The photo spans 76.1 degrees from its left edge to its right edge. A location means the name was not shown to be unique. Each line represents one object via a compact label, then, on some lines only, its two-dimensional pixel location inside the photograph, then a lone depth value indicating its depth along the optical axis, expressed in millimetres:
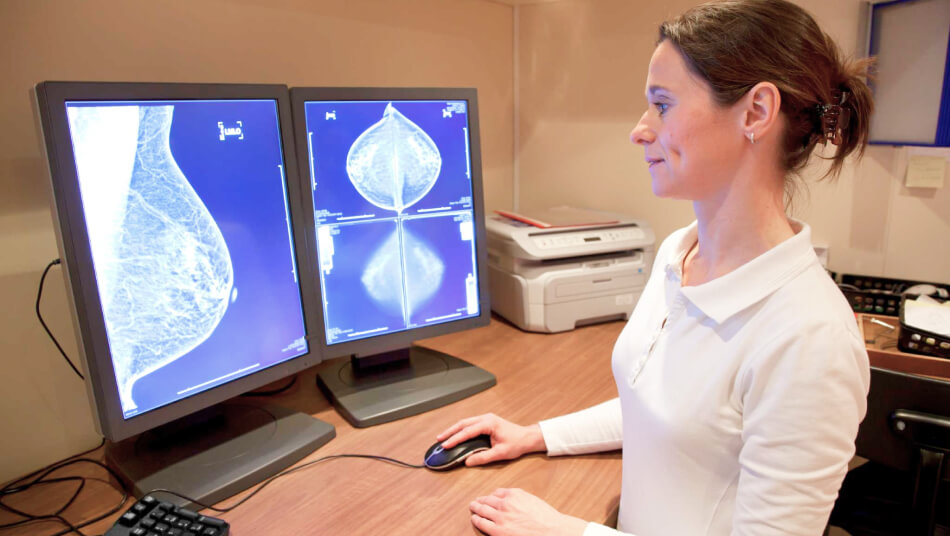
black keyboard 817
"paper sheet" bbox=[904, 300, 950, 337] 1258
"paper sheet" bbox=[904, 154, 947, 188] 1505
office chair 1113
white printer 1584
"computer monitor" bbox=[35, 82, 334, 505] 863
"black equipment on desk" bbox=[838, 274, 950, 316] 1505
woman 685
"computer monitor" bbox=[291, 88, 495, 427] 1191
